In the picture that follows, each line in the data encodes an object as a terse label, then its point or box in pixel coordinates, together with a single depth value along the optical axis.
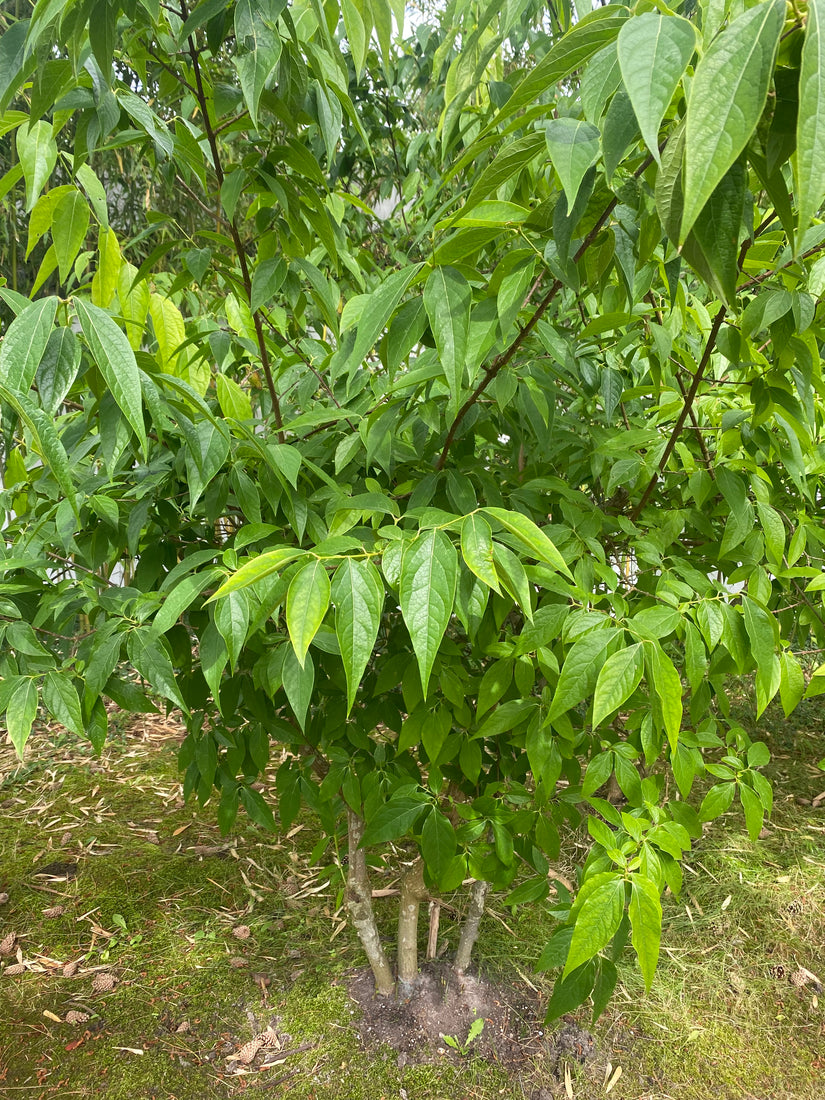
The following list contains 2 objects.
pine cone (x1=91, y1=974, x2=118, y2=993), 1.47
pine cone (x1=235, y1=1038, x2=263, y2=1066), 1.30
